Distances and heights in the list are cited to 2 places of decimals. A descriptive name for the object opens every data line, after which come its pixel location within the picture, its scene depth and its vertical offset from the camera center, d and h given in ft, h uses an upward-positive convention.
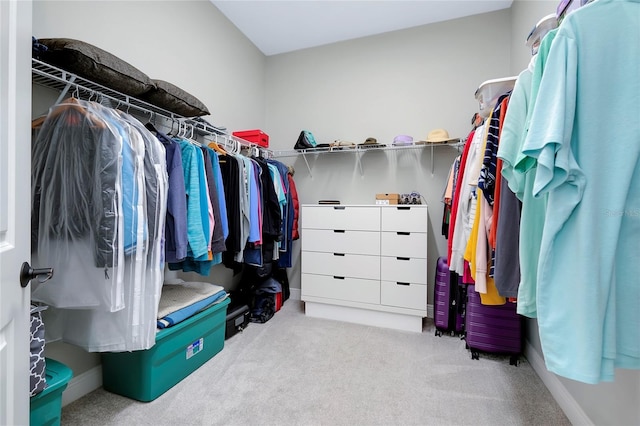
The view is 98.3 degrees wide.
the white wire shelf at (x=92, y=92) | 3.94 +2.00
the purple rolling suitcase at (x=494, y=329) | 6.15 -2.64
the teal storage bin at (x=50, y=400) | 3.23 -2.27
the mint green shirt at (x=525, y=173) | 2.49 +0.40
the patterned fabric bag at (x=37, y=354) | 3.09 -1.67
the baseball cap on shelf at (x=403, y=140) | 8.41 +2.23
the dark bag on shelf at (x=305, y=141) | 9.29 +2.42
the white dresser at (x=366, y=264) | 7.70 -1.50
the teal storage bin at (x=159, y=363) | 4.71 -2.75
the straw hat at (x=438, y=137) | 8.02 +2.24
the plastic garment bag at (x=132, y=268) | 3.79 -0.81
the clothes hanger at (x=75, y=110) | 3.72 +1.37
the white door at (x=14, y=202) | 1.92 +0.07
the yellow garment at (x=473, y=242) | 4.06 -0.43
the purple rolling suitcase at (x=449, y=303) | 7.46 -2.46
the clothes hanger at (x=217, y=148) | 6.98 +1.68
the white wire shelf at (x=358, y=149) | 8.42 +2.14
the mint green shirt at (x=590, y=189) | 2.02 +0.19
